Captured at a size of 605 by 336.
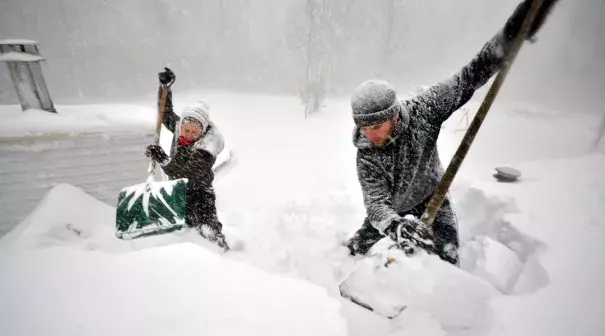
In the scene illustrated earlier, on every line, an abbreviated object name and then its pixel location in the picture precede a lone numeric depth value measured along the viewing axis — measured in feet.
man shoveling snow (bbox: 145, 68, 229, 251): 9.97
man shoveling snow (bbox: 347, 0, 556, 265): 5.85
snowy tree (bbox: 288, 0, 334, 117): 55.62
